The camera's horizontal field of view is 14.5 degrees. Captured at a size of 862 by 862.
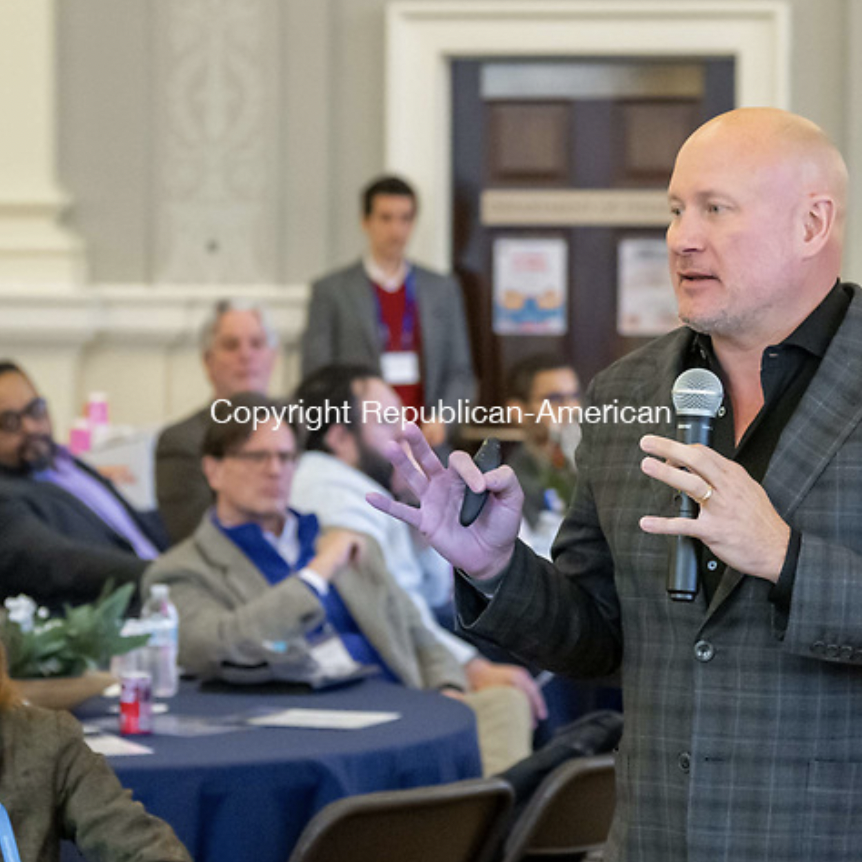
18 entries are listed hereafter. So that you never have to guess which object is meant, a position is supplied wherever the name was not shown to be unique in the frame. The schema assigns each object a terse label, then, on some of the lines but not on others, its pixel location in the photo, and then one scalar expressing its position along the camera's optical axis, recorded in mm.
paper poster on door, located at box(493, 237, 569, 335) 16094
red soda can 6358
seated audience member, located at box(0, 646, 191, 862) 4445
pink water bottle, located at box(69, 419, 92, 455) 13391
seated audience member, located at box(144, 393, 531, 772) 7679
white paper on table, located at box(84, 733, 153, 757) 6035
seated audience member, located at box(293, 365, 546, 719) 9611
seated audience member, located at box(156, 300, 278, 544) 11114
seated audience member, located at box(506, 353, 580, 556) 11820
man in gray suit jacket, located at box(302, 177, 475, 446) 14332
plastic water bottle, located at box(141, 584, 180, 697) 7235
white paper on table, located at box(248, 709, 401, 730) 6566
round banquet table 5823
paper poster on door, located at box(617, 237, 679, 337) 15972
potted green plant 6555
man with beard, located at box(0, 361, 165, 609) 9557
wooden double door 15896
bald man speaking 3386
